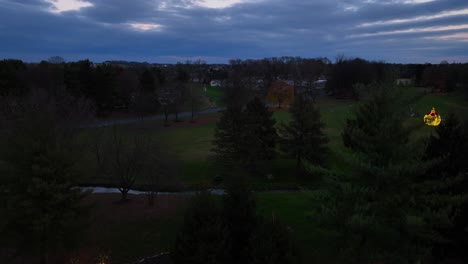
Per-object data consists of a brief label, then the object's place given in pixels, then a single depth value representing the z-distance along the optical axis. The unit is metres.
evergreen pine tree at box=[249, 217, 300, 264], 11.49
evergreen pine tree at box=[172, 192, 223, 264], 12.41
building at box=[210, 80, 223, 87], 140.12
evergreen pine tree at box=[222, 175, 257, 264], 13.53
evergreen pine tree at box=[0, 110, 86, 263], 14.40
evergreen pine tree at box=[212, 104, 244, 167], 30.30
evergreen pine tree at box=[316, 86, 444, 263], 10.73
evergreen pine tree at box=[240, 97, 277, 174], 29.41
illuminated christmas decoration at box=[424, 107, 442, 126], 44.51
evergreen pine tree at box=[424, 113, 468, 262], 13.62
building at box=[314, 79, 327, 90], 115.81
